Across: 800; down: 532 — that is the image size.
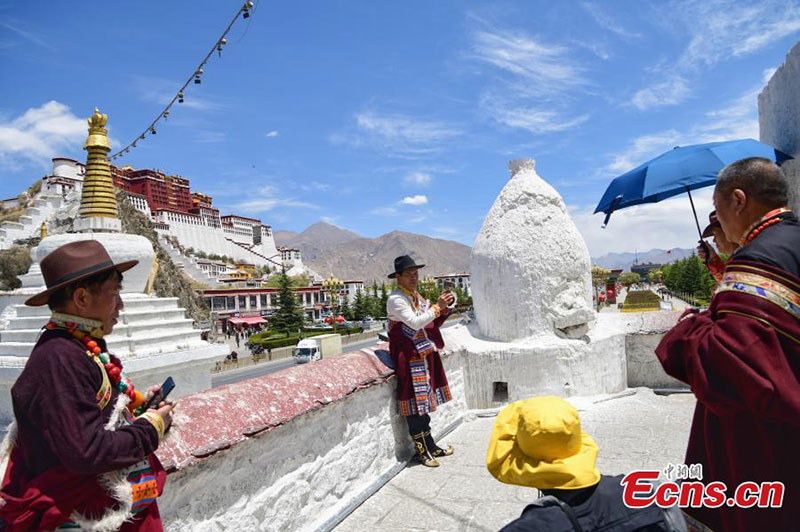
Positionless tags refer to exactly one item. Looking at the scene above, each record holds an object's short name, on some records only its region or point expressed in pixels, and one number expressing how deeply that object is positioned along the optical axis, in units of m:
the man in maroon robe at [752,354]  1.53
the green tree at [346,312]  56.59
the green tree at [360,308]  56.22
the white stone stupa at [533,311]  6.29
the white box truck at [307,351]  25.80
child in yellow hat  1.74
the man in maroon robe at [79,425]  1.65
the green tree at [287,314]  43.16
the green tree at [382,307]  56.55
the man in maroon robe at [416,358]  4.56
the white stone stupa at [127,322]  8.82
